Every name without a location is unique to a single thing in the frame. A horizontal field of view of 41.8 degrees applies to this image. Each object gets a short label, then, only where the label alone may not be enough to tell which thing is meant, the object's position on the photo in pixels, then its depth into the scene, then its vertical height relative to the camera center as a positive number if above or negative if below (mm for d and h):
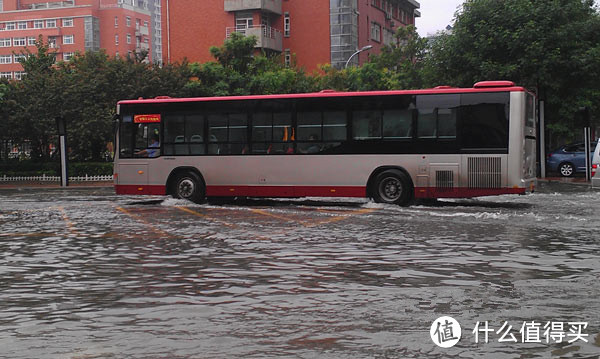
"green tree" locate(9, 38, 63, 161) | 41594 +2403
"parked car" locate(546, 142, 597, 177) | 35469 -460
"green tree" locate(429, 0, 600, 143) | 34812 +4560
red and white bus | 20062 +183
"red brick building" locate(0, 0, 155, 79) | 103375 +16992
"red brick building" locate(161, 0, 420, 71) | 60031 +9831
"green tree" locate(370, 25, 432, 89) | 50656 +6556
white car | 23300 -670
